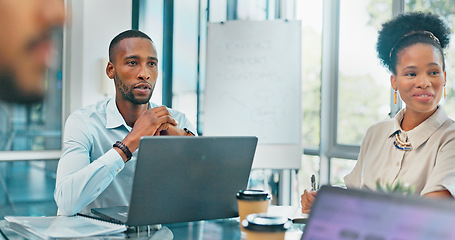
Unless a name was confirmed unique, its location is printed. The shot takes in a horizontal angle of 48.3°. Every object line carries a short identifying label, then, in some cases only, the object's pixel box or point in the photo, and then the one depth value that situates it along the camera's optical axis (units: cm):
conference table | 126
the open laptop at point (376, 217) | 63
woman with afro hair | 176
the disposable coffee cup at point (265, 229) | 103
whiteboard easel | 372
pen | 158
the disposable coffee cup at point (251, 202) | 130
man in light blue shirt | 163
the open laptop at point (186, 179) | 126
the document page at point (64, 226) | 124
